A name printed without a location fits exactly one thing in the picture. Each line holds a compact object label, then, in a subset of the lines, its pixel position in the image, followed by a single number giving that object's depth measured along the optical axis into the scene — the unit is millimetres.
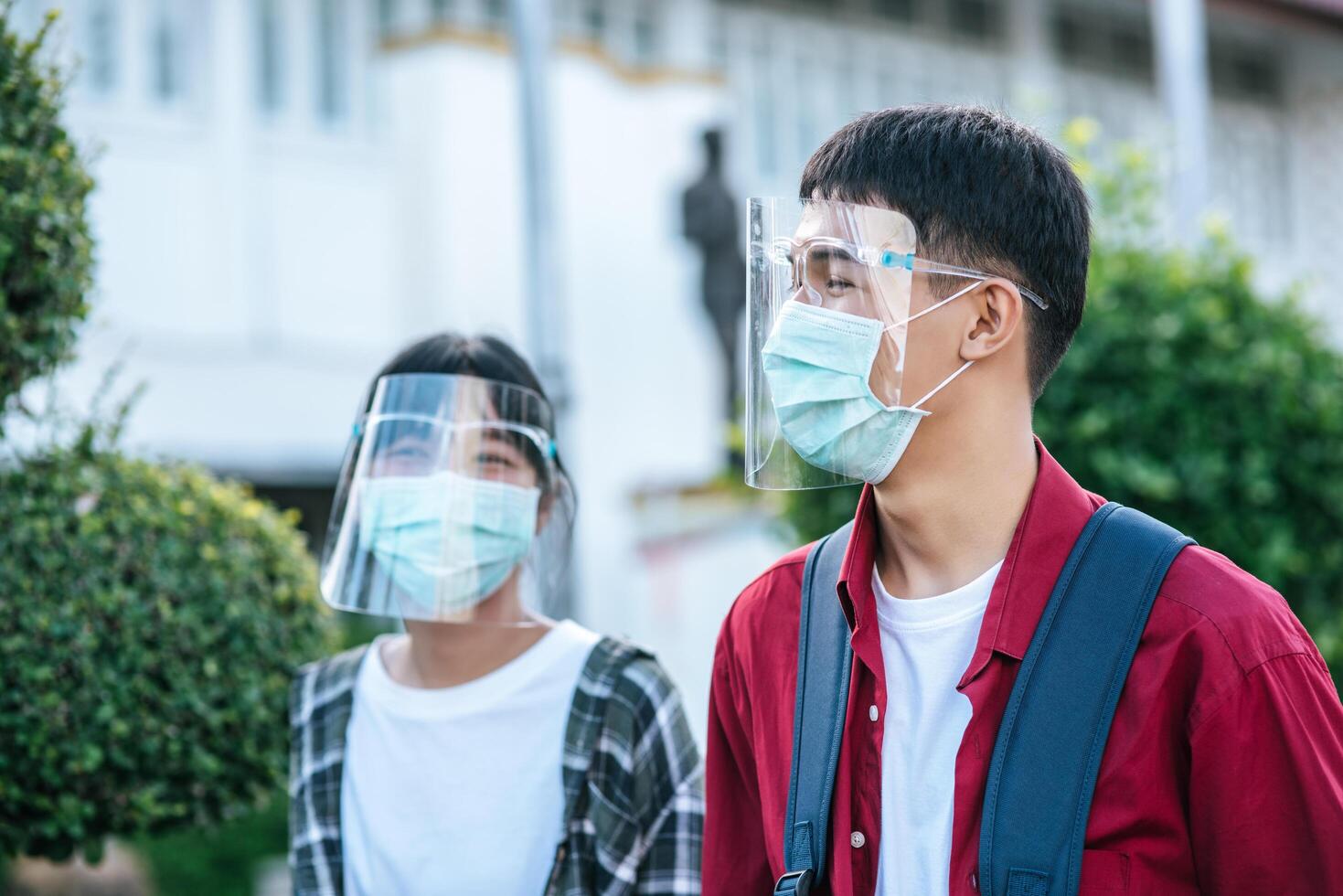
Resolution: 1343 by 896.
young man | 1888
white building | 10297
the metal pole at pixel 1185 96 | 8758
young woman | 2863
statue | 11117
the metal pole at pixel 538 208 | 6895
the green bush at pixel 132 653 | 3303
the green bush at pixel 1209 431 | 5441
